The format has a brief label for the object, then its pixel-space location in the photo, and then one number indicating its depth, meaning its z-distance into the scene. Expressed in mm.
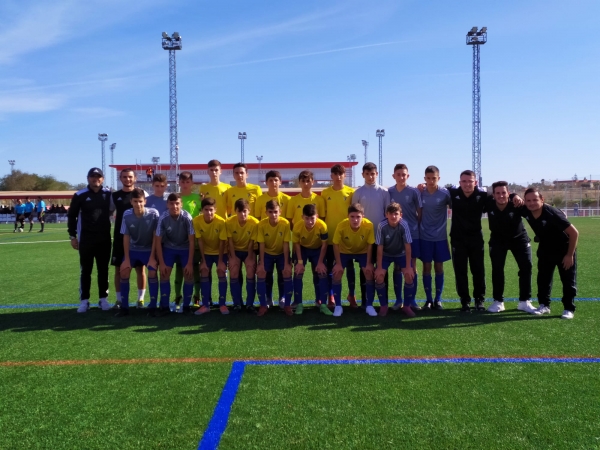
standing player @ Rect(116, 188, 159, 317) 5762
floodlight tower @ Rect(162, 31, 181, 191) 37250
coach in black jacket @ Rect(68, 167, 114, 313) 6020
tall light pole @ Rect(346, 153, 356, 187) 68700
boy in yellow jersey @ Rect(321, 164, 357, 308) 6074
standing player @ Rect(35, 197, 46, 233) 23511
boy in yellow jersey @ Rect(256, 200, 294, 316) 5766
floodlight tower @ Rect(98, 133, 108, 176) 57034
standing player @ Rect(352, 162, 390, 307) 6086
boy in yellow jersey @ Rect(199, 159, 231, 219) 6273
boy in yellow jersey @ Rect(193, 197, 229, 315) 5840
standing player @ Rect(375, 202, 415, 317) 5629
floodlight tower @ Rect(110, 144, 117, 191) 61988
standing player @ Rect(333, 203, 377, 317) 5730
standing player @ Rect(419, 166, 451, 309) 5996
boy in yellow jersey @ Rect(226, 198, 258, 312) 5840
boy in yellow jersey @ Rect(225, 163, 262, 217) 6344
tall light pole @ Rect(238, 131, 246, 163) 60531
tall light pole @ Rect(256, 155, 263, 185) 58172
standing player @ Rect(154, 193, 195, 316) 5750
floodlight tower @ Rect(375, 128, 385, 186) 56975
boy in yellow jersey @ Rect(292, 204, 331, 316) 5809
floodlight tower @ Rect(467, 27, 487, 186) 36062
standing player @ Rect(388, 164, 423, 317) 6016
